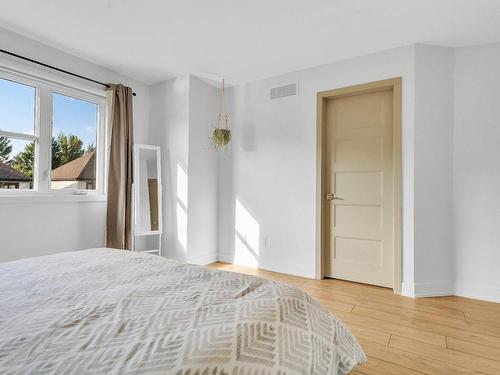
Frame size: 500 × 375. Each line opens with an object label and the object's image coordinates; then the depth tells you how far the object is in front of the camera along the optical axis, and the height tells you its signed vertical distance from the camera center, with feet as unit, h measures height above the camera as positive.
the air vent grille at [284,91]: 11.35 +4.11
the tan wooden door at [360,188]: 9.81 +0.07
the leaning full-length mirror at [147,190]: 11.37 -0.03
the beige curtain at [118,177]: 10.66 +0.47
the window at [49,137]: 8.58 +1.79
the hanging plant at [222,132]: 12.02 +2.53
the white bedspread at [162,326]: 2.22 -1.34
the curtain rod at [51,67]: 8.31 +4.07
